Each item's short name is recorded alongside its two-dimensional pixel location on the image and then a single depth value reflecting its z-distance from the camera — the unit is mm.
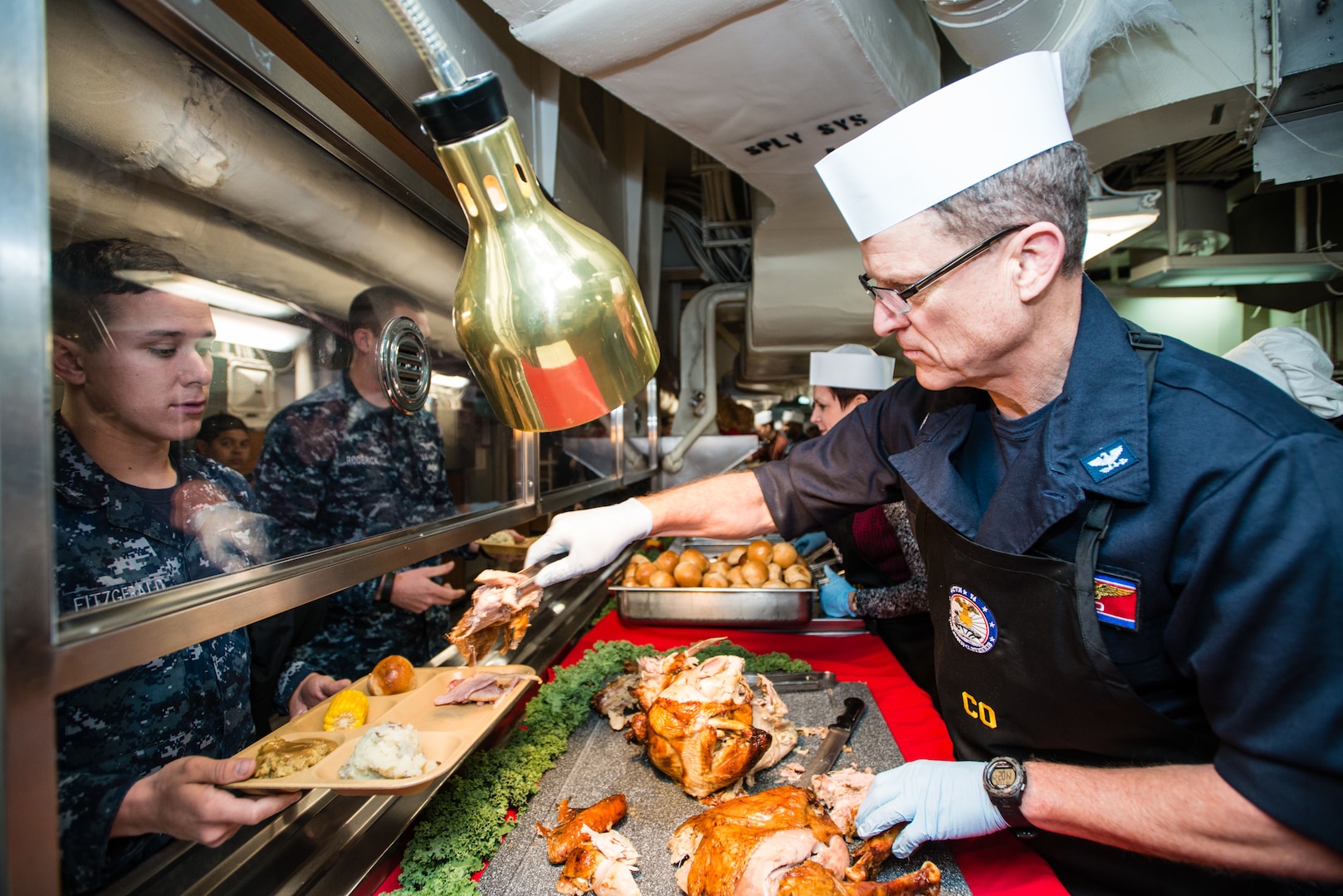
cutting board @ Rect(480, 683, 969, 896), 1418
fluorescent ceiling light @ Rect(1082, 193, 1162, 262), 3355
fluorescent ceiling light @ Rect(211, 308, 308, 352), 1198
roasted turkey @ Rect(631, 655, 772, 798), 1672
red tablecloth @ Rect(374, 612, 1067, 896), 1445
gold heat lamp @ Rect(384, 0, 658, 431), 902
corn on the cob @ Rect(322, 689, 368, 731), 1439
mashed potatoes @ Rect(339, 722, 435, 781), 1183
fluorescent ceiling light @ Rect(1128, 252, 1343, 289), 5027
